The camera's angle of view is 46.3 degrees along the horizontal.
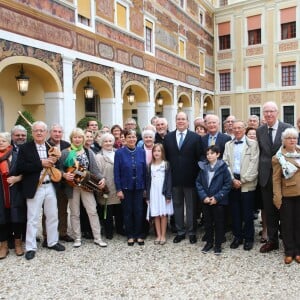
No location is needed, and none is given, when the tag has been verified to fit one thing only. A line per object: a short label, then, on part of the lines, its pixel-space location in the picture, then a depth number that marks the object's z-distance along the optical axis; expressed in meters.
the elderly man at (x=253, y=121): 6.76
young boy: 5.05
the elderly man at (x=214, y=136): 5.54
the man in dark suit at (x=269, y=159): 4.93
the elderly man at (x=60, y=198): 5.45
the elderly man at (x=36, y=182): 4.88
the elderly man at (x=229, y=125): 6.96
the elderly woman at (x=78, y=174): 5.21
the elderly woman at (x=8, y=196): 4.93
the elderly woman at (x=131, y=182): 5.41
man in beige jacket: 5.06
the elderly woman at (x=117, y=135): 6.75
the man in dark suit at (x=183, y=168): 5.50
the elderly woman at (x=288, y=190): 4.53
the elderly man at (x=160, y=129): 6.16
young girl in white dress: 5.47
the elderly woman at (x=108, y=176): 5.68
